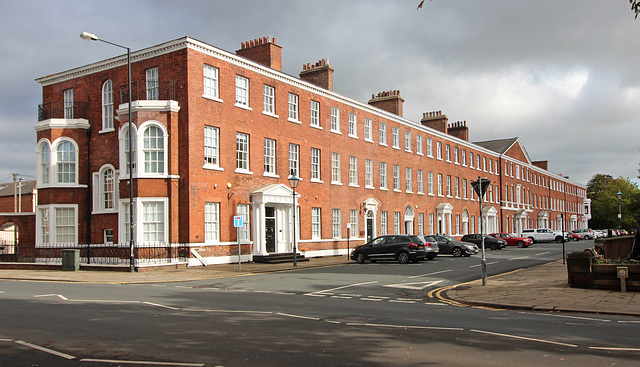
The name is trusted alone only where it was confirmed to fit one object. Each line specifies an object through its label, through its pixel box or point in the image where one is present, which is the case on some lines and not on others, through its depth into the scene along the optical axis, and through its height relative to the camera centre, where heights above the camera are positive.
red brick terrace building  27.28 +3.45
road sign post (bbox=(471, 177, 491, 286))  17.49 +0.72
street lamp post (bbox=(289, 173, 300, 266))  27.78 +1.58
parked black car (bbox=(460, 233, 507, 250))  45.89 -2.74
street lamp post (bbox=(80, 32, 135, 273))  24.45 +0.19
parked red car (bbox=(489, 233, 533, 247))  52.34 -3.06
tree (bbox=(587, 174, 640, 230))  101.06 +0.13
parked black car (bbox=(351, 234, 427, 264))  28.88 -2.10
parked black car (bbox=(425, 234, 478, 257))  34.96 -2.44
